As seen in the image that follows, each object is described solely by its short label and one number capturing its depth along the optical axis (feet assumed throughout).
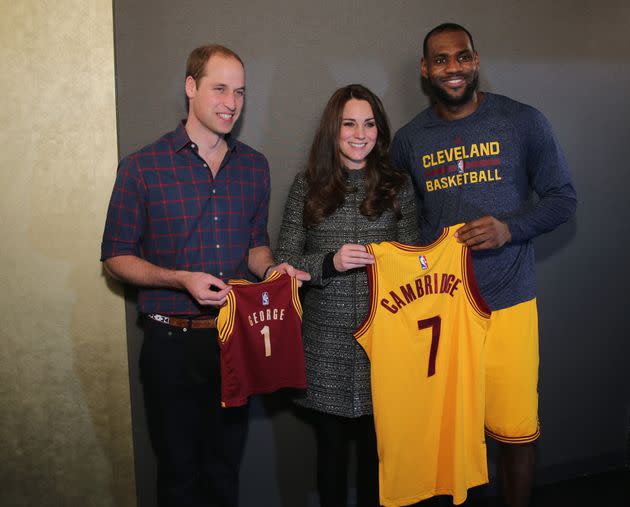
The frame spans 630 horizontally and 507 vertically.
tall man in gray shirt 7.12
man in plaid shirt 6.43
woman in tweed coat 6.84
